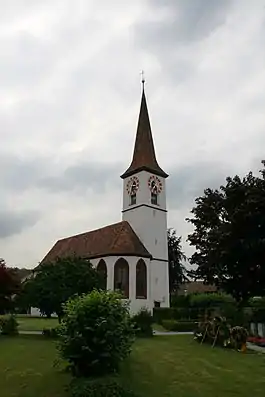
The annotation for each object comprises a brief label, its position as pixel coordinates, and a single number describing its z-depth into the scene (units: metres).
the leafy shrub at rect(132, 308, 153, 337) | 23.52
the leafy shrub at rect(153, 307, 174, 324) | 37.84
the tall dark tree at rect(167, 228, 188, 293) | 53.31
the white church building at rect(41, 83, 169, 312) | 42.50
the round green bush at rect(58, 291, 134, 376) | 10.02
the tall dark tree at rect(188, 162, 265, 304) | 21.55
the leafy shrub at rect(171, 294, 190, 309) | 45.65
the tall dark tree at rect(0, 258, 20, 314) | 21.66
